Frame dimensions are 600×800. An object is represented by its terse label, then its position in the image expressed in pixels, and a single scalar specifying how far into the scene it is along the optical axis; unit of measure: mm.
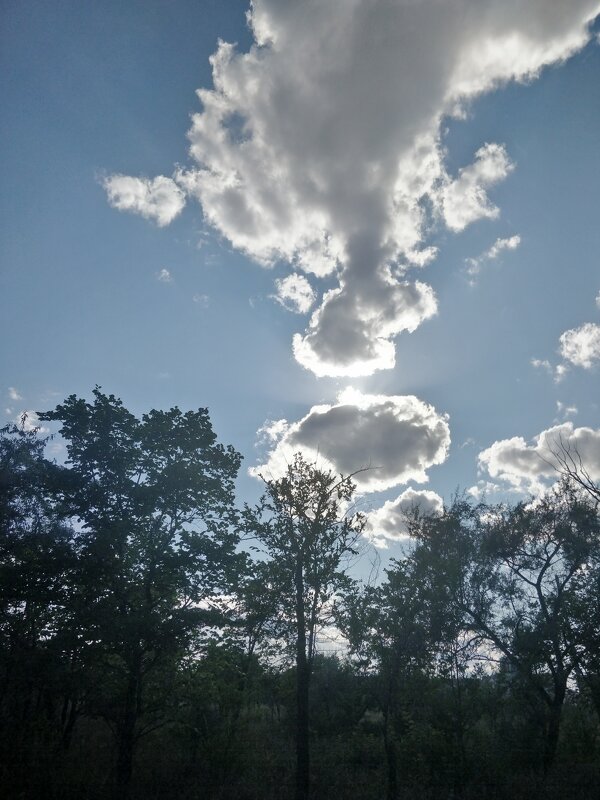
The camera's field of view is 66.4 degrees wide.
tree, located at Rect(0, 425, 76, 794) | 13938
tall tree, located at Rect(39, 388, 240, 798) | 14805
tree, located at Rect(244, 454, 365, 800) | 17406
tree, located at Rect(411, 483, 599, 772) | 22031
